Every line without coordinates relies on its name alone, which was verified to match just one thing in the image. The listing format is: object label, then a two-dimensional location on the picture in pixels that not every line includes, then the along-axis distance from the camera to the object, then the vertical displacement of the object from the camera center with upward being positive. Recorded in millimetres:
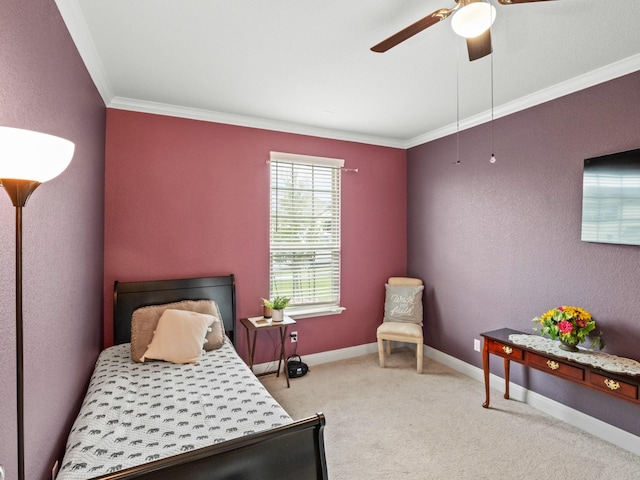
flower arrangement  2402 -629
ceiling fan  1387 +930
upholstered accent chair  3604 -887
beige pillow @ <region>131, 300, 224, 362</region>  2582 -673
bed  1258 -923
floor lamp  869 +183
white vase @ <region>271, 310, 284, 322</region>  3326 -759
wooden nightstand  3229 -852
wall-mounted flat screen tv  2293 +281
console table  2079 -899
